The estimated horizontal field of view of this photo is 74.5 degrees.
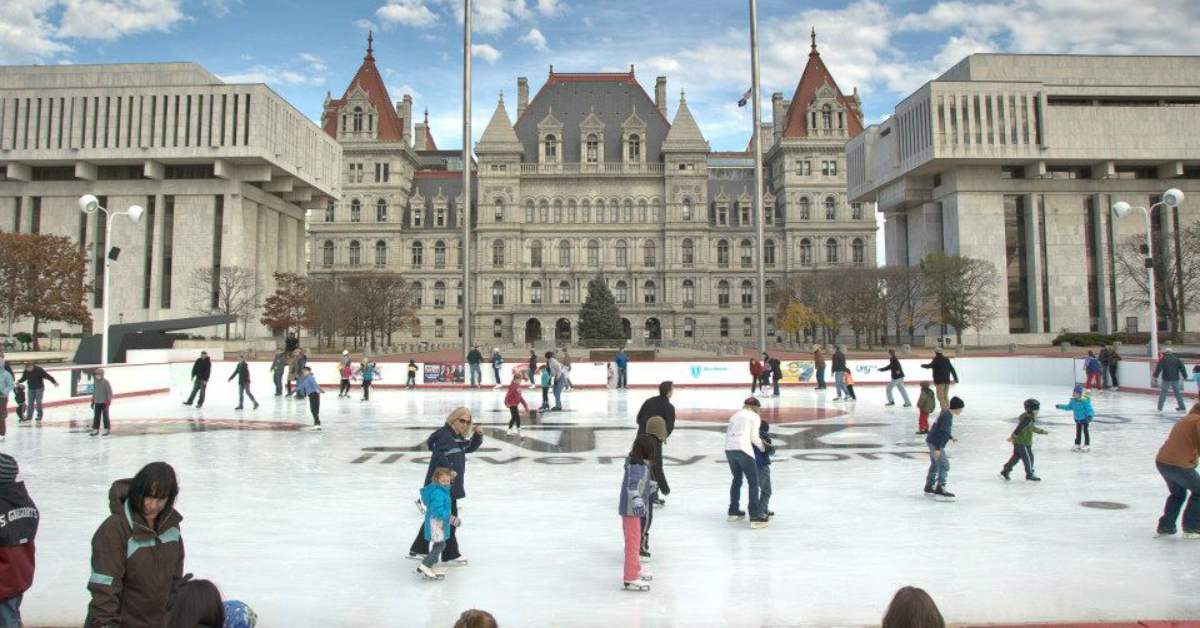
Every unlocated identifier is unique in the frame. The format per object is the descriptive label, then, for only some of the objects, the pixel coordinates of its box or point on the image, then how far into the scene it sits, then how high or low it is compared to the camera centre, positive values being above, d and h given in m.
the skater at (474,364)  30.64 -0.42
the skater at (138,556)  3.56 -0.92
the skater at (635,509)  6.18 -1.23
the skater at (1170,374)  18.66 -0.60
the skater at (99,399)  15.89 -0.87
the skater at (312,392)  16.41 -0.78
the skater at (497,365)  30.95 -0.47
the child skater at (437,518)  6.47 -1.37
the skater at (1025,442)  10.55 -1.24
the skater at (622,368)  29.04 -0.61
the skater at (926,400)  14.39 -0.91
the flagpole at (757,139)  24.67 +6.64
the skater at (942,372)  17.62 -0.49
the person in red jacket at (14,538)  3.81 -0.89
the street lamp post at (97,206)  25.67 +4.67
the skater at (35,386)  18.30 -0.68
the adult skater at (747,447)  8.28 -1.01
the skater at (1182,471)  7.45 -1.18
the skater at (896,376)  21.06 -0.69
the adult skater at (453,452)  6.93 -0.89
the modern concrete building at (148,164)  56.16 +14.03
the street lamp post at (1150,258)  26.22 +3.31
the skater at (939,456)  9.63 -1.30
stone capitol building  79.00 +14.18
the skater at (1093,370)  24.39 -0.66
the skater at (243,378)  21.62 -0.64
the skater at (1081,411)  13.08 -1.03
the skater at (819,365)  27.89 -0.50
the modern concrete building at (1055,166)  56.31 +13.54
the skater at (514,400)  15.64 -0.93
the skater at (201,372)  21.55 -0.46
